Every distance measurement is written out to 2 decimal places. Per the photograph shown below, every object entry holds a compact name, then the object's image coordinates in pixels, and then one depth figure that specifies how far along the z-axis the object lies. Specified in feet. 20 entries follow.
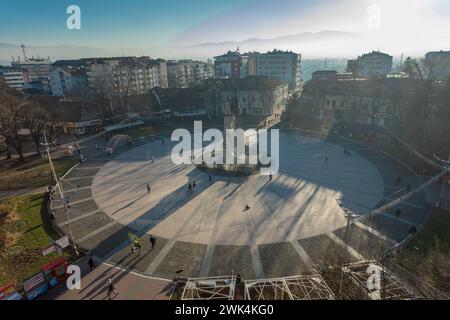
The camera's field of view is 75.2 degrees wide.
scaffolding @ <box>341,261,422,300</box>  53.52
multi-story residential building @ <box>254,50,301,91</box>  413.39
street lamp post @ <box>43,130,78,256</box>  75.92
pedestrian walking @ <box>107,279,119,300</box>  61.00
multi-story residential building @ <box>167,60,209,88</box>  430.61
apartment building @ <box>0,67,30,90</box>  448.65
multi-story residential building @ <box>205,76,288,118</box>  242.99
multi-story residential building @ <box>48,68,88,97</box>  355.97
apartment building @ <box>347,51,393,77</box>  376.48
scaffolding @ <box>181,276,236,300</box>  58.34
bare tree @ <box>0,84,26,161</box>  144.77
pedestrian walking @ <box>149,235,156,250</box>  76.95
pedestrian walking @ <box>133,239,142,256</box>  75.82
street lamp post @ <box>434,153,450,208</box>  100.59
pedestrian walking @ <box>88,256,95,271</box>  69.05
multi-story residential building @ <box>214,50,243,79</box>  426.92
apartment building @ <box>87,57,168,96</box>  274.77
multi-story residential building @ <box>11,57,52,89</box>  599.98
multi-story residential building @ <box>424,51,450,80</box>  341.17
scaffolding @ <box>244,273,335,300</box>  55.23
